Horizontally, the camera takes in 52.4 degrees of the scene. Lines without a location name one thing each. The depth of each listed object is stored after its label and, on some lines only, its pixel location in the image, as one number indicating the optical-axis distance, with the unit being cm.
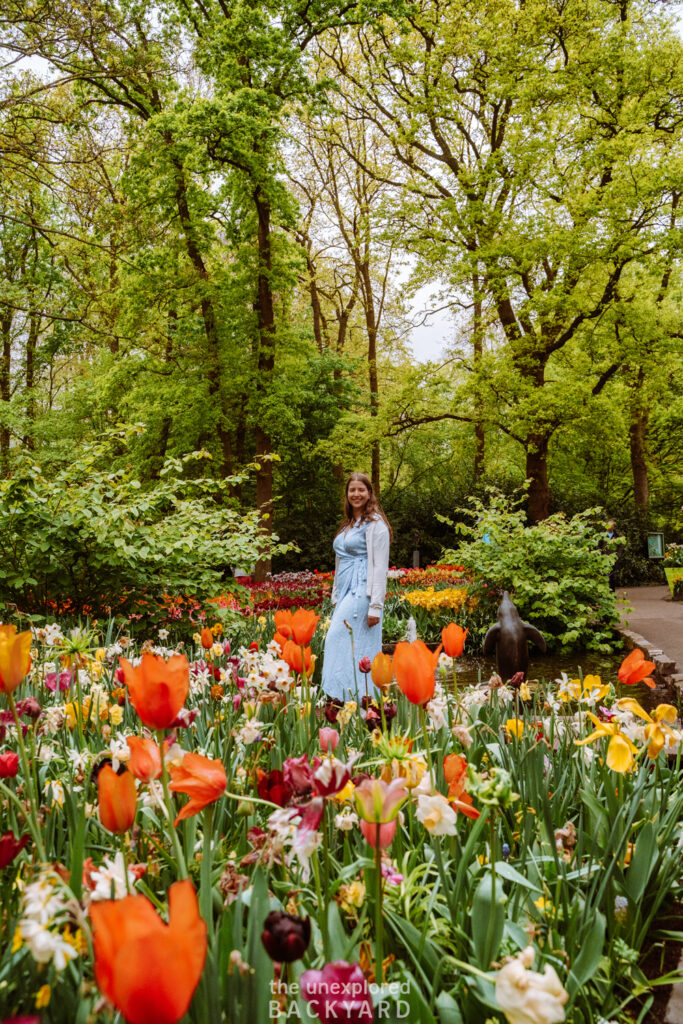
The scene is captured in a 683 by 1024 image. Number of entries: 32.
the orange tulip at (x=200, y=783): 92
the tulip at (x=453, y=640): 189
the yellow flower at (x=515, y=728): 180
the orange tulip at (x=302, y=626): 177
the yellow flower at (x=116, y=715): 176
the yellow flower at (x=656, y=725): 143
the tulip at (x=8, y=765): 118
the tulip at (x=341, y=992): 66
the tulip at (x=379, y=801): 82
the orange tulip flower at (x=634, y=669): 167
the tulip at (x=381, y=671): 157
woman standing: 464
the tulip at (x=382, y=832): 85
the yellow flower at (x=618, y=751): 129
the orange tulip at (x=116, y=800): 92
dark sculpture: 399
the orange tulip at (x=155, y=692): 102
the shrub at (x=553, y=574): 746
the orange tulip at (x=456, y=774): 130
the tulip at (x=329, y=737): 123
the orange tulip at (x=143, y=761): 105
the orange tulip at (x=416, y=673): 128
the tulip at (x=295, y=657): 183
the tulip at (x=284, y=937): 69
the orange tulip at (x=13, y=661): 114
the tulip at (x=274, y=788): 107
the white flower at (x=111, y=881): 93
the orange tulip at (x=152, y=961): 50
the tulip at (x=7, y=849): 91
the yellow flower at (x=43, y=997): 76
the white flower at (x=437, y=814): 103
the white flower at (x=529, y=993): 66
